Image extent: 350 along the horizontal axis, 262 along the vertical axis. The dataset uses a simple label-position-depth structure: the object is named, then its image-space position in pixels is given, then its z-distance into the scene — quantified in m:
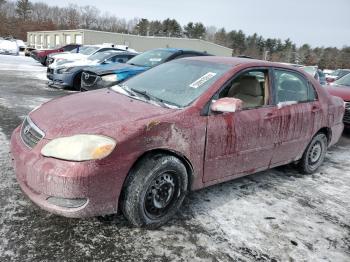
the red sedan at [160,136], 2.73
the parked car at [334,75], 16.71
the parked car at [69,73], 10.27
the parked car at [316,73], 14.53
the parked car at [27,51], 31.04
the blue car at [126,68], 8.15
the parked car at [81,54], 13.80
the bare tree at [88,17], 98.43
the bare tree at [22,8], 86.44
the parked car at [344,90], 7.50
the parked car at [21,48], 37.69
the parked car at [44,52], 22.27
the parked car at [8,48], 28.22
